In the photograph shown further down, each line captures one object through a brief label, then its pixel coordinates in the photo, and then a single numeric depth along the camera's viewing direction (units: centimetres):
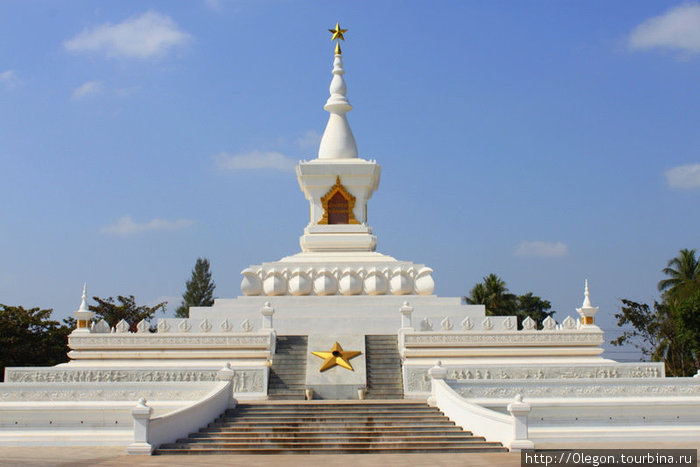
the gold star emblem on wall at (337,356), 2558
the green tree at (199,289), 6600
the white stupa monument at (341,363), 1992
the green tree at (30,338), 4125
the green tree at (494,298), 5547
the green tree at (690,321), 3500
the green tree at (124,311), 5203
